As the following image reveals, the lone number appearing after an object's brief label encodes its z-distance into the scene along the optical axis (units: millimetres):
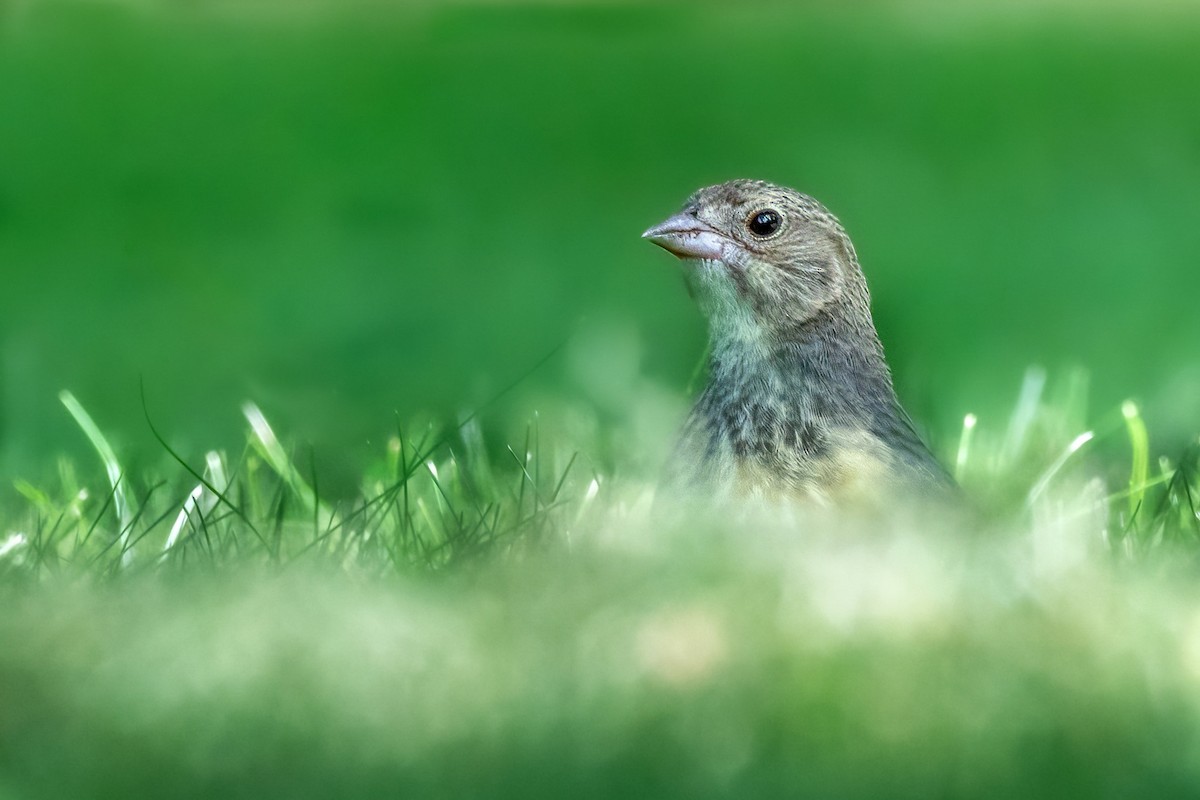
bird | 6105
